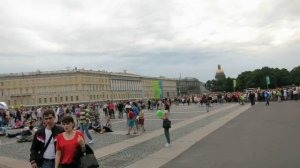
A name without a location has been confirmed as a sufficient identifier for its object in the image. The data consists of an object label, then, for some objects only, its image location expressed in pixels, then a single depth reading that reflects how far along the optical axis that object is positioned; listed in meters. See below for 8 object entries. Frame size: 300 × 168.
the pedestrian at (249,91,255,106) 27.49
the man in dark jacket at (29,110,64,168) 3.40
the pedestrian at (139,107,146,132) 12.94
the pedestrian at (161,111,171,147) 8.74
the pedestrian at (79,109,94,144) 9.94
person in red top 3.16
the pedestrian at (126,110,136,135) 11.98
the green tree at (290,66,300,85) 91.42
